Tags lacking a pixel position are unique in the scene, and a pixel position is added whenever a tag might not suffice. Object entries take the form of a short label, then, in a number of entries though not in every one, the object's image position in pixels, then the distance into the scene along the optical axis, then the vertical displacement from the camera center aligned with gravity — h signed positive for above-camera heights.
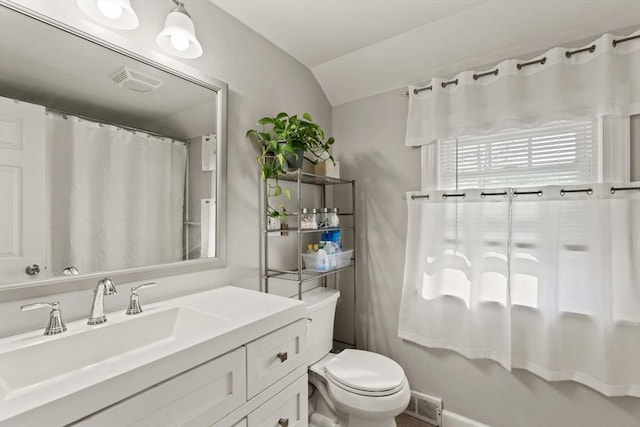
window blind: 1.49 +0.32
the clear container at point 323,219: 1.90 -0.02
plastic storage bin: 1.82 -0.28
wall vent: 1.81 -1.19
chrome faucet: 0.97 -0.27
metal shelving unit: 1.64 -0.12
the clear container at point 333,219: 1.96 -0.02
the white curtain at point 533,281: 1.35 -0.34
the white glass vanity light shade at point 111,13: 1.00 +0.70
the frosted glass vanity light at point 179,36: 1.14 +0.71
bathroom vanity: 0.63 -0.40
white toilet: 1.42 -0.84
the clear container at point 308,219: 1.77 -0.02
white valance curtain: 1.37 +0.64
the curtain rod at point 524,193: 1.36 +0.12
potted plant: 1.60 +0.39
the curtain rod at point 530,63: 1.37 +0.80
